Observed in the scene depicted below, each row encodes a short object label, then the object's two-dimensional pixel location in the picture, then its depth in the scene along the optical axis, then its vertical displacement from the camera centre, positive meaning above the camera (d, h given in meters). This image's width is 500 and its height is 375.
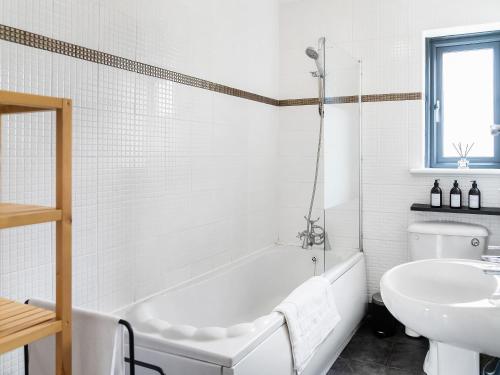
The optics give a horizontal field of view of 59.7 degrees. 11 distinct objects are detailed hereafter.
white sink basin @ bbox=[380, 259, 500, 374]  1.17 -0.36
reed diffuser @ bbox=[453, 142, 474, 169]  2.87 +0.23
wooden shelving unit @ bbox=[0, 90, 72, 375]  1.09 -0.18
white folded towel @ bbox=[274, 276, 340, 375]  1.81 -0.60
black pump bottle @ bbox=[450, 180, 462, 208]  2.77 -0.08
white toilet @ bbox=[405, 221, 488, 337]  2.64 -0.34
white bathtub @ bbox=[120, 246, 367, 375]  1.51 -0.59
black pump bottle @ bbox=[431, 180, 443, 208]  2.83 -0.07
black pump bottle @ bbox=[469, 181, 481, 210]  2.72 -0.08
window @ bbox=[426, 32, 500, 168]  2.93 +0.60
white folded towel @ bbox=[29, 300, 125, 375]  1.23 -0.46
